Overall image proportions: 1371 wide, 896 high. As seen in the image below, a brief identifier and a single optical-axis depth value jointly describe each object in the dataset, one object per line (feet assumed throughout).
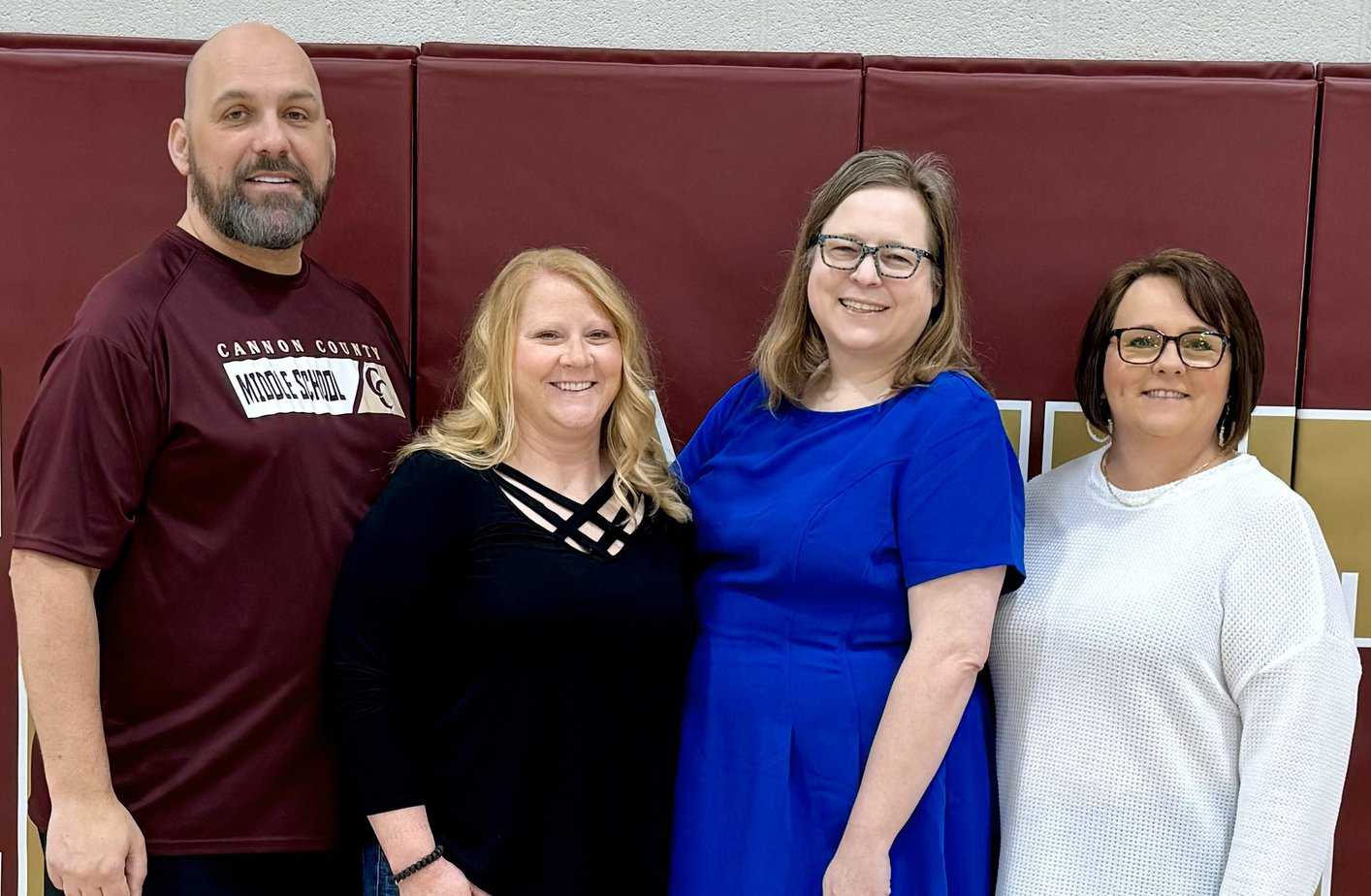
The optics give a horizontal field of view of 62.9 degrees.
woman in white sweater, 4.69
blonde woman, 4.74
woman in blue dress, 4.75
